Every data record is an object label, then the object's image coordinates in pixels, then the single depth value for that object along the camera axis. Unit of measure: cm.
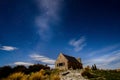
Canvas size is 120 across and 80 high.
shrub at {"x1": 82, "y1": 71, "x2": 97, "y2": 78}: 1189
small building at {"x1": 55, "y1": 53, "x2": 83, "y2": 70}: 2485
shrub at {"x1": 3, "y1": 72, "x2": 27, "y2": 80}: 819
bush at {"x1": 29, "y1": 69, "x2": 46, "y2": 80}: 849
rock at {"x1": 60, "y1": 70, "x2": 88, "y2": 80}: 1120
